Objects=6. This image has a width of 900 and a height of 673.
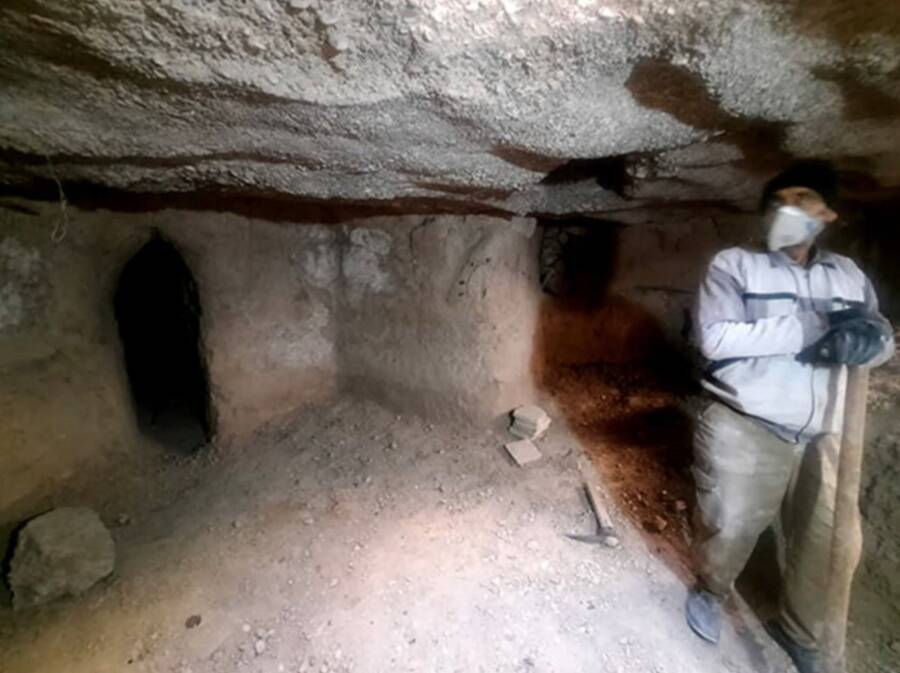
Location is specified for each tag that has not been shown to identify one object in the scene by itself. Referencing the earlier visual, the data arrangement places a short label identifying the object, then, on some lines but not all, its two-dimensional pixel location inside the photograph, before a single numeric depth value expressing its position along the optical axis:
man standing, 1.64
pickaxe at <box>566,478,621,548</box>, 2.32
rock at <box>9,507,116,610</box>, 2.07
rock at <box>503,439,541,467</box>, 2.86
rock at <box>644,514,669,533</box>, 2.40
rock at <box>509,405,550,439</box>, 3.02
